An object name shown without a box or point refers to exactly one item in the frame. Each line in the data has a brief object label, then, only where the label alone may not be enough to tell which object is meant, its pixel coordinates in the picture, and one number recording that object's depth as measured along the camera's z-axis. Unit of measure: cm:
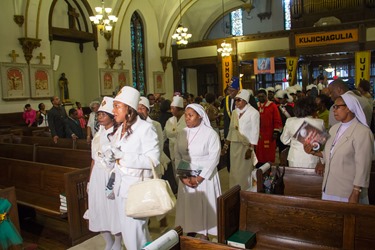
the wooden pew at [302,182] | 354
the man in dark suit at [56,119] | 672
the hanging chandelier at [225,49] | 1488
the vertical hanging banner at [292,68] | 1399
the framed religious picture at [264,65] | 1493
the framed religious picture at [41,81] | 1138
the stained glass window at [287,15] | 1866
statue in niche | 1291
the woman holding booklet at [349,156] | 268
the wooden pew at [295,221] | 239
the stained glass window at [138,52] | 1573
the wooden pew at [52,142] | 602
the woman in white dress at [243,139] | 476
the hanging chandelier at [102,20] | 1053
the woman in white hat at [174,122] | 512
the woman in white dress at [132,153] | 269
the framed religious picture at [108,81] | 1375
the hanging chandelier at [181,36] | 1398
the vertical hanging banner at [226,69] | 1559
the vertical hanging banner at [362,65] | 1295
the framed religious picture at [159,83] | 1656
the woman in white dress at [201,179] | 347
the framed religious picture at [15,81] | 1061
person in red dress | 581
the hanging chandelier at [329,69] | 1721
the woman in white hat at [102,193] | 322
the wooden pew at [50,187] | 402
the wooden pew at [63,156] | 495
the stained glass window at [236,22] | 1998
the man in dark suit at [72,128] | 687
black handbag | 347
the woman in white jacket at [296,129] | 382
